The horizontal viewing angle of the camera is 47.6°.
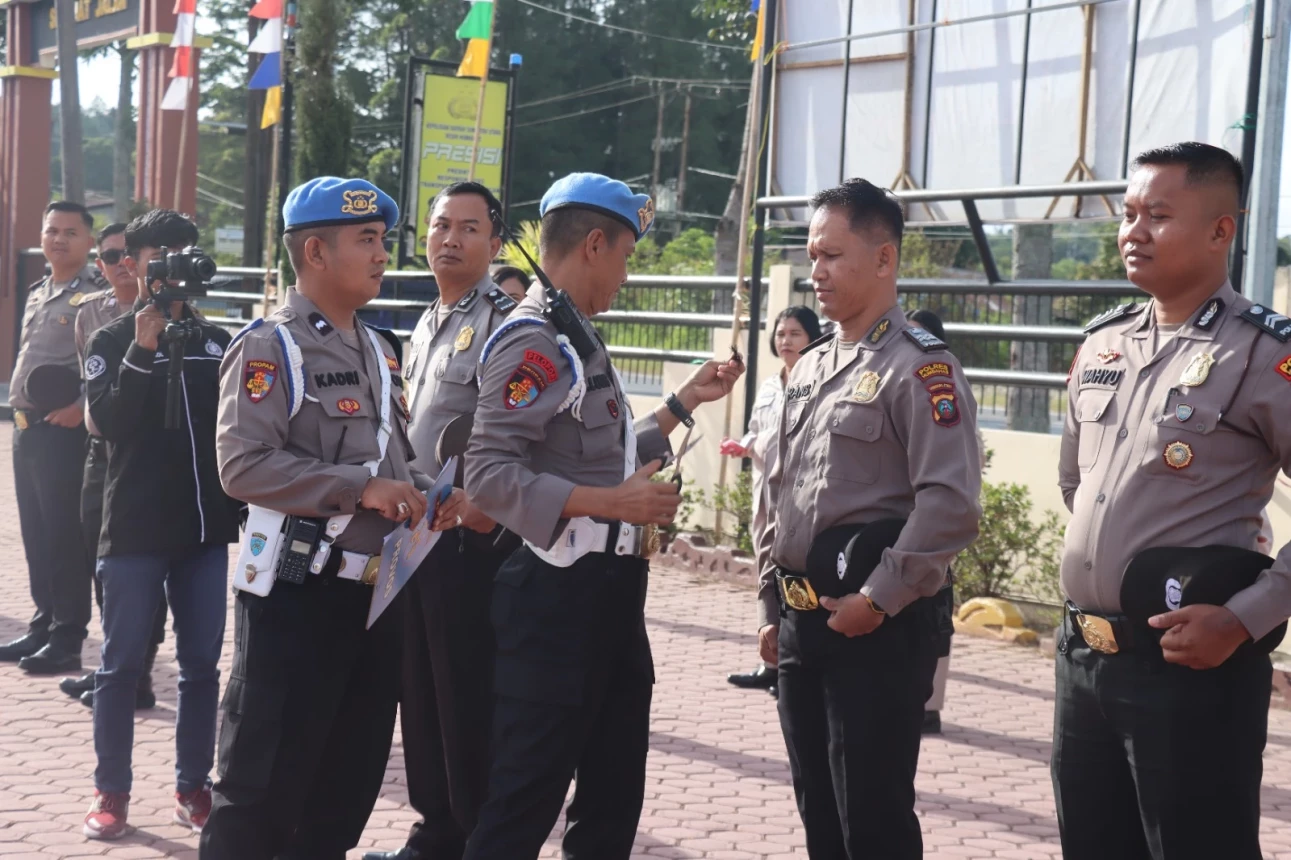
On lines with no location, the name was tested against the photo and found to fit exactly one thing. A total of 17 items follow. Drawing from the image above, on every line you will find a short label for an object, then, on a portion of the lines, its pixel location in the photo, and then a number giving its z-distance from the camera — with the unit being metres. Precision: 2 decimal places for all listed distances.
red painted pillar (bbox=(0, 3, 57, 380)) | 29.09
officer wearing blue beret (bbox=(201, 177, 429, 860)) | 3.80
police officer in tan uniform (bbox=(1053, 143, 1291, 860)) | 3.10
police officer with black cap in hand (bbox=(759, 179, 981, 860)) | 3.61
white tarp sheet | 8.52
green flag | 13.84
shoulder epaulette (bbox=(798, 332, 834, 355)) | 4.11
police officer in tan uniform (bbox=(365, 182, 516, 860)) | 4.61
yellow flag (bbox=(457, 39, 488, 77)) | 14.10
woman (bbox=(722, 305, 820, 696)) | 7.50
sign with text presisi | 18.19
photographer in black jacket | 5.12
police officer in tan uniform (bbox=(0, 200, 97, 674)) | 7.37
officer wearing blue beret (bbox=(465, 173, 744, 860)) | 3.56
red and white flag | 22.22
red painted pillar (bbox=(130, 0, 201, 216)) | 25.70
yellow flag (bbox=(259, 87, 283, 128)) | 17.64
